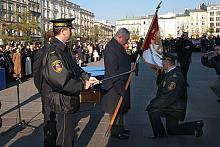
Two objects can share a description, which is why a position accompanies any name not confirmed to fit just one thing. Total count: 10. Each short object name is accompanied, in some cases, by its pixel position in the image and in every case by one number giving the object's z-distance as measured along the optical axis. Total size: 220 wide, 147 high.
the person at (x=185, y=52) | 8.42
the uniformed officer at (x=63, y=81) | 2.52
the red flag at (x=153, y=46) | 4.42
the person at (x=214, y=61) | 5.82
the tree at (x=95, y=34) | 65.71
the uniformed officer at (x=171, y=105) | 4.07
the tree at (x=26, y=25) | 40.77
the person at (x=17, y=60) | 9.72
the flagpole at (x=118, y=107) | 4.00
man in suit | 4.01
